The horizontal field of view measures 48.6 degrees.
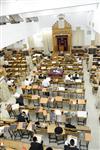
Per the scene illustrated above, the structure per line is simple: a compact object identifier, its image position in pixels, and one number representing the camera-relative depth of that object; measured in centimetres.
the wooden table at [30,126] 518
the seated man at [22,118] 560
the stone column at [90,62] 947
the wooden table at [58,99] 653
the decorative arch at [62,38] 1210
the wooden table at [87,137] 464
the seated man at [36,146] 435
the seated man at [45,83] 771
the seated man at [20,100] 660
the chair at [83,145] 495
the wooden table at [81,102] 626
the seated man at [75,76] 809
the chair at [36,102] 698
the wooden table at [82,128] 506
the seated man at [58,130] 495
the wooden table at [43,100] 650
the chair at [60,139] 510
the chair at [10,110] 627
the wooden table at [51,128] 505
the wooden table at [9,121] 556
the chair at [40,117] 617
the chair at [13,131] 532
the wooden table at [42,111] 592
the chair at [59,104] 681
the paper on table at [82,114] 565
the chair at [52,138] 522
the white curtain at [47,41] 1283
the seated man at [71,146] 436
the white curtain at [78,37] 1239
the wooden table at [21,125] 524
